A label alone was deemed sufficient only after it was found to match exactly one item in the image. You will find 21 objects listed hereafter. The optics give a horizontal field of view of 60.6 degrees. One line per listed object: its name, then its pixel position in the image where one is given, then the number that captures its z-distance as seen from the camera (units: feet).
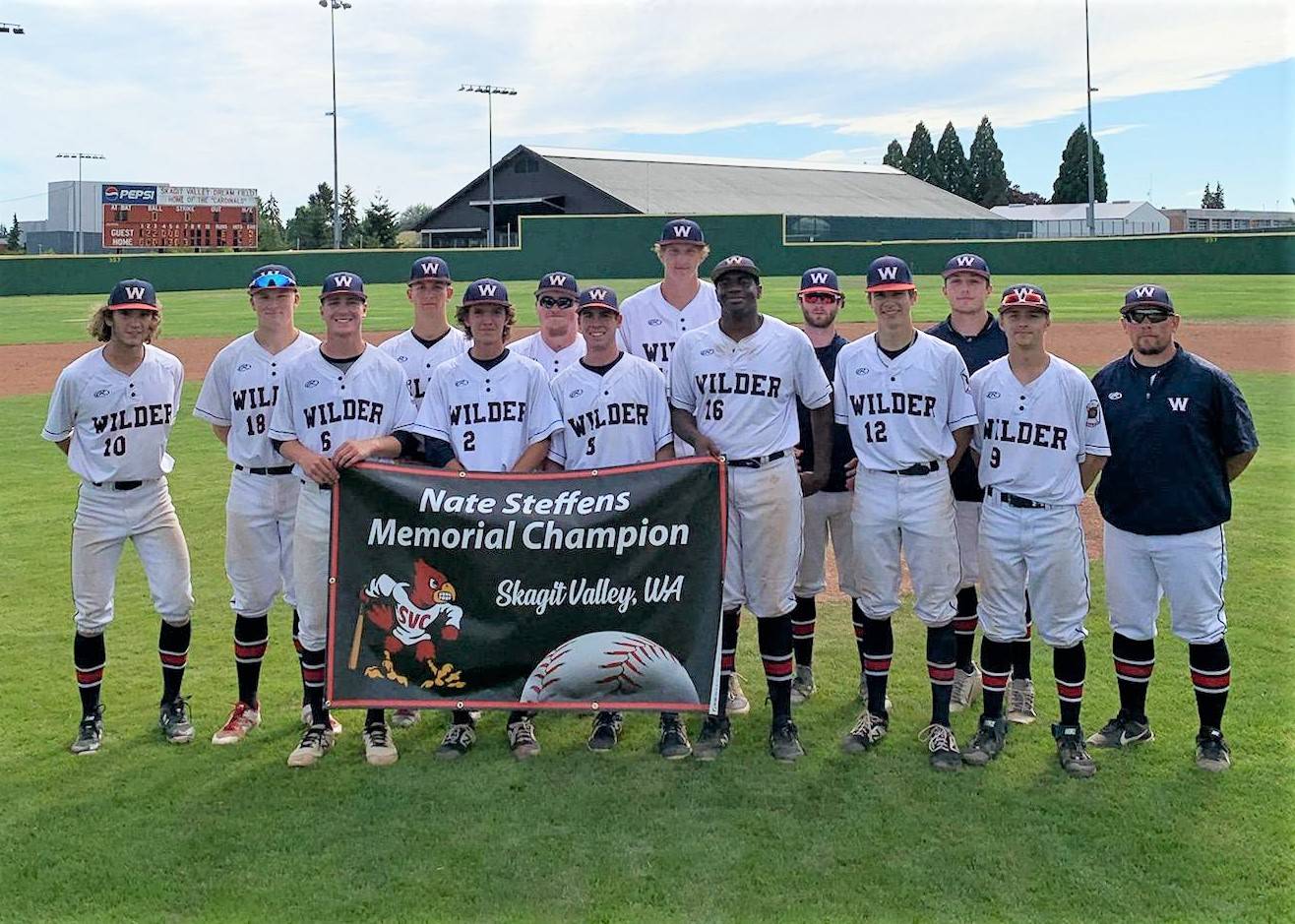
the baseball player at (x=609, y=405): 17.57
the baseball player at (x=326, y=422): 16.92
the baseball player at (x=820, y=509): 19.20
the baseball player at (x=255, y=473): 17.58
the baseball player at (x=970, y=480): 18.72
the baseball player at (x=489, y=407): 17.53
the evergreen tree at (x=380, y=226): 220.43
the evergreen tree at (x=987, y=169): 305.94
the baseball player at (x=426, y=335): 20.47
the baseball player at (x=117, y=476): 17.54
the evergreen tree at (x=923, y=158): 310.65
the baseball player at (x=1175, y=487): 16.20
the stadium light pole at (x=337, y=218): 170.71
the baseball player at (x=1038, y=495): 16.29
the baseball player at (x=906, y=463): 16.87
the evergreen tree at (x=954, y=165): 308.19
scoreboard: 224.74
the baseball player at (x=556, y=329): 19.57
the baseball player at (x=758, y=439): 17.07
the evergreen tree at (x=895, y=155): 320.50
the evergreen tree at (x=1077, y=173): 280.72
